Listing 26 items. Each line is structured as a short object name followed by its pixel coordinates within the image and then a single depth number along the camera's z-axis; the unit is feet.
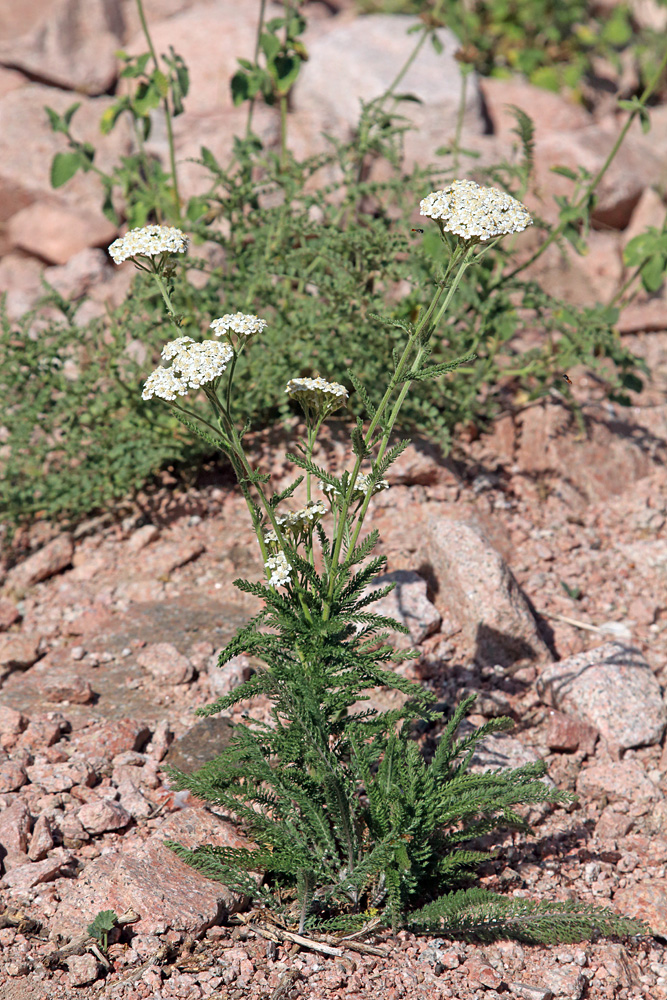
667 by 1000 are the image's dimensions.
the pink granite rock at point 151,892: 7.68
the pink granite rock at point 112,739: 9.77
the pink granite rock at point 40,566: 12.85
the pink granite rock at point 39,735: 9.83
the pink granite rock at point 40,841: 8.46
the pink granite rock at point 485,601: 11.11
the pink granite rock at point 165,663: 10.86
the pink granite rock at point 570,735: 10.11
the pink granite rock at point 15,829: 8.50
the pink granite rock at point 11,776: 9.11
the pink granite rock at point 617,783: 9.68
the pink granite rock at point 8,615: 12.19
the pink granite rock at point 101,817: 8.81
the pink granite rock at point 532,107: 21.75
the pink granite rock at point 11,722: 9.89
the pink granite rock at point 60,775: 9.25
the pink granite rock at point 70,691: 10.59
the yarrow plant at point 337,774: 7.47
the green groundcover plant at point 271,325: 12.47
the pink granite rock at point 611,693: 10.22
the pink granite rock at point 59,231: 18.49
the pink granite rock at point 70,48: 21.12
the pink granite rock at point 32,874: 8.14
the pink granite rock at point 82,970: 7.27
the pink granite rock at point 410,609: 10.87
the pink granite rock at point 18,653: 11.46
